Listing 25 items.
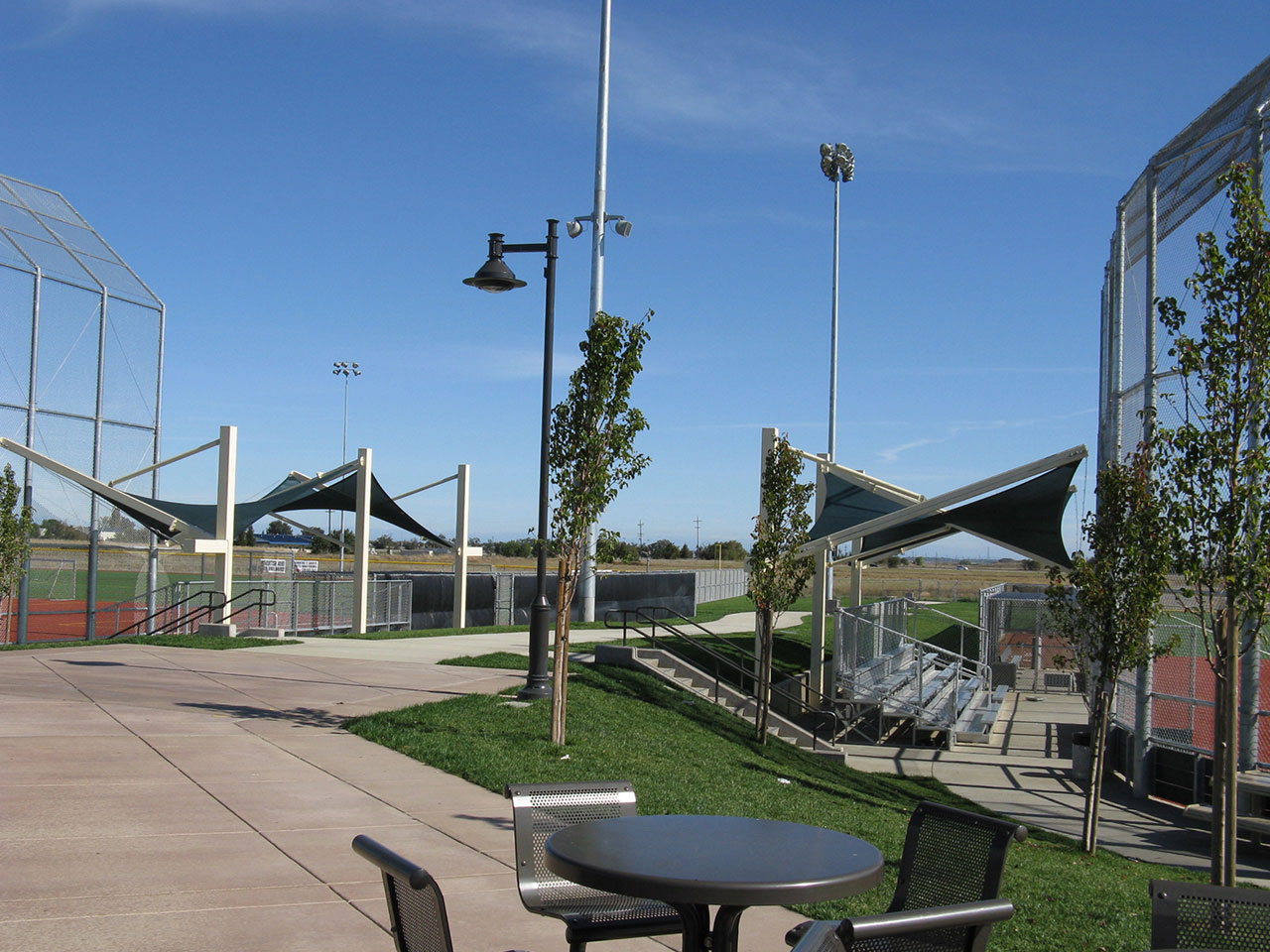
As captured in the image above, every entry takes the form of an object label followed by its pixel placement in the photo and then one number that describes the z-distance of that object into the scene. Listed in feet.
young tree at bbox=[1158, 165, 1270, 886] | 24.94
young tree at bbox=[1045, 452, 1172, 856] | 33.47
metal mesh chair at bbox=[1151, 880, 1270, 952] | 11.37
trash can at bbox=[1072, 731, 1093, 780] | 52.37
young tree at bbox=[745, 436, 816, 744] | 50.52
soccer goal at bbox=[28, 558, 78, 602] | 77.25
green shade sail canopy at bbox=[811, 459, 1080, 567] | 53.16
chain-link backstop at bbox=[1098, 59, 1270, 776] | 40.70
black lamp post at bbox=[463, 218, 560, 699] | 40.73
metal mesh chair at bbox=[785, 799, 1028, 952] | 9.84
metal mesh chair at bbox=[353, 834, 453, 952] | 10.37
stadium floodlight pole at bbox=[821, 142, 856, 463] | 125.49
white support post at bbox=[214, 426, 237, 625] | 71.46
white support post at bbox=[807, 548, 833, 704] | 63.26
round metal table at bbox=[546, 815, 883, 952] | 11.31
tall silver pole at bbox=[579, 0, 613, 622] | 80.94
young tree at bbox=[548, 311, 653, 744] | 35.96
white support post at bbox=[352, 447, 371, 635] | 81.56
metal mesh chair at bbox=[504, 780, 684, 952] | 14.01
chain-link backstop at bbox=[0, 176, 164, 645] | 69.97
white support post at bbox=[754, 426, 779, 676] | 57.72
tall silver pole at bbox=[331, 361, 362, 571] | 244.83
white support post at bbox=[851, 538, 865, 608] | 79.28
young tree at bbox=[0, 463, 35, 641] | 60.23
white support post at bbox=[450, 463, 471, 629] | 91.15
